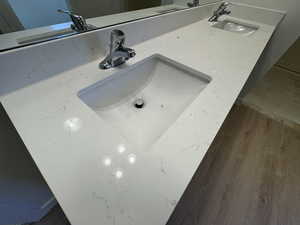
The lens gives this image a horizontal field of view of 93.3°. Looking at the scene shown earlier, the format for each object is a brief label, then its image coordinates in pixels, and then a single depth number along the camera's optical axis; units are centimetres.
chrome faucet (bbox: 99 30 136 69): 51
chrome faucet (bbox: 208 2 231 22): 119
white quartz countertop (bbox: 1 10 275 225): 26
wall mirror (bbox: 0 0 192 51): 42
